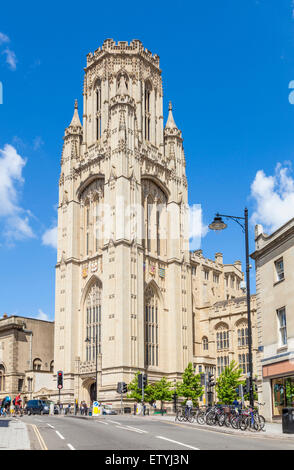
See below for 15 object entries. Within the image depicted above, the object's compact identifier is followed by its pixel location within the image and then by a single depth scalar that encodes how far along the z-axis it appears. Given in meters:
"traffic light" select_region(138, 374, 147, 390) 41.90
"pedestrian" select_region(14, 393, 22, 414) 45.38
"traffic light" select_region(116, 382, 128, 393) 46.51
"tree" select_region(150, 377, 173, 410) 58.75
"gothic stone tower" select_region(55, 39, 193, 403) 63.94
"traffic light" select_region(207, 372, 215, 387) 33.94
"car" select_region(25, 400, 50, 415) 51.22
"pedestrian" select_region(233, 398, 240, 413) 27.32
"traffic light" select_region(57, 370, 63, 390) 44.44
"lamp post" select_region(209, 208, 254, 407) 24.28
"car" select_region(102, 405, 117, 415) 51.40
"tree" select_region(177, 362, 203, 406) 60.94
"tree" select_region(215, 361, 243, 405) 53.69
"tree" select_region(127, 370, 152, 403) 58.09
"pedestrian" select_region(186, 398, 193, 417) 32.95
